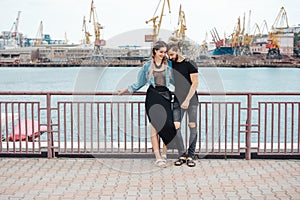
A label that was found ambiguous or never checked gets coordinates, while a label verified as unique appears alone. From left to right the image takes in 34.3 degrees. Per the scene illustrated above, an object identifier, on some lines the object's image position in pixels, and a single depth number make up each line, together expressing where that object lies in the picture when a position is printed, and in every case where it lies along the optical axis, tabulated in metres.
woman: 7.27
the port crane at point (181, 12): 75.31
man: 7.24
